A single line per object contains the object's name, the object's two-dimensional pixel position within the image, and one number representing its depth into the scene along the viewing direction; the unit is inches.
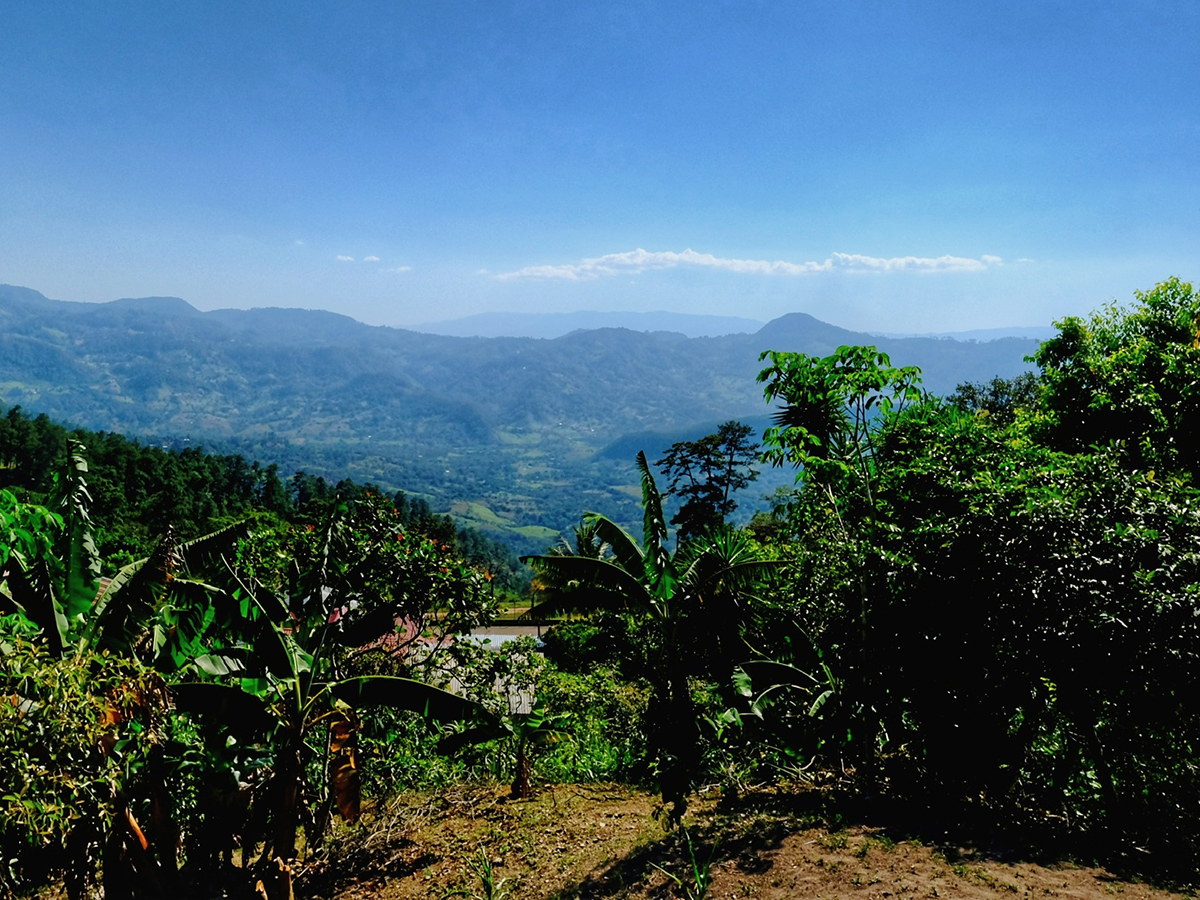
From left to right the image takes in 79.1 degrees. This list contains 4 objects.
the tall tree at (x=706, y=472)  1822.1
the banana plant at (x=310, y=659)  296.0
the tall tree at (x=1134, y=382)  492.4
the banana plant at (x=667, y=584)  391.9
